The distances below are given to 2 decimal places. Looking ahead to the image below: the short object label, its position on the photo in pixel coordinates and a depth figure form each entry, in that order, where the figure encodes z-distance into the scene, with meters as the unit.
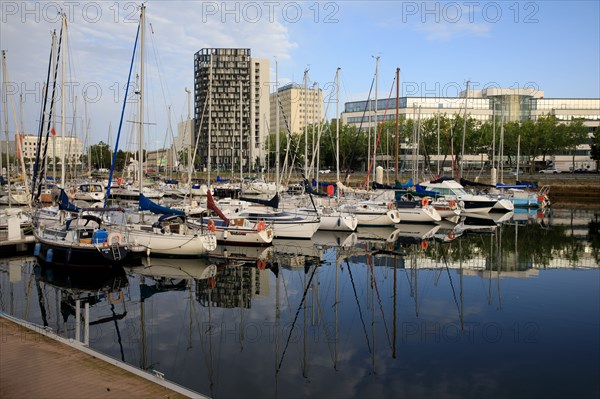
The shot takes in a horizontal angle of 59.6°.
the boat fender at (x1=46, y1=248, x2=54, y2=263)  23.45
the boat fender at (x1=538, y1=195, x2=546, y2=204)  59.75
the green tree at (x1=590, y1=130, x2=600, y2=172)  87.12
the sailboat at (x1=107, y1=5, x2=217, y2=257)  25.56
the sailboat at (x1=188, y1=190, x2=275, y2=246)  29.98
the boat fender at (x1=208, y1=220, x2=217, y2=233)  29.09
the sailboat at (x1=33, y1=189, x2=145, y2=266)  22.22
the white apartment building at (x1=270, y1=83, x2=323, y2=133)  175.00
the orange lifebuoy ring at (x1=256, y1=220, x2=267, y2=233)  29.95
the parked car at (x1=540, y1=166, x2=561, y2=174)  96.60
